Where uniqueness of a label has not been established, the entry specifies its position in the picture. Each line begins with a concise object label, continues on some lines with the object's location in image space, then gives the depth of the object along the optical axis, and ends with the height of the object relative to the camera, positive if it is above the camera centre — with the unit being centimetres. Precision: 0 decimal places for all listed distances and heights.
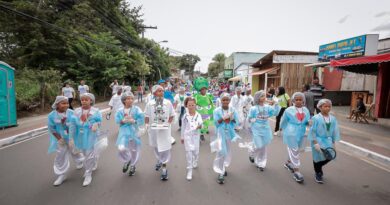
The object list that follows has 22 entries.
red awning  694 +103
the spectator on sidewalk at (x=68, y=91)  1024 -48
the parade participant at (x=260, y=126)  421 -82
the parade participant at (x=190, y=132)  390 -89
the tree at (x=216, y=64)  6905 +695
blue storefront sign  1248 +256
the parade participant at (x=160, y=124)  391 -78
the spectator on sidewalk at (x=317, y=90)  756 -10
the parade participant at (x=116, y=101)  844 -74
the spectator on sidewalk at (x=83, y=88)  1118 -34
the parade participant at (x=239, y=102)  777 -61
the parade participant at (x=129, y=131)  381 -89
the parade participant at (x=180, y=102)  777 -66
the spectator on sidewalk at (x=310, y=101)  695 -45
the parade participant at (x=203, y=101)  600 -47
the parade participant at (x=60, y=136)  365 -97
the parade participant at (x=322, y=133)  362 -78
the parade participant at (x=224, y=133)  376 -88
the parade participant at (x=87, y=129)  371 -84
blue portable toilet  723 -58
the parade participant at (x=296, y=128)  387 -76
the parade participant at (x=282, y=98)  709 -39
